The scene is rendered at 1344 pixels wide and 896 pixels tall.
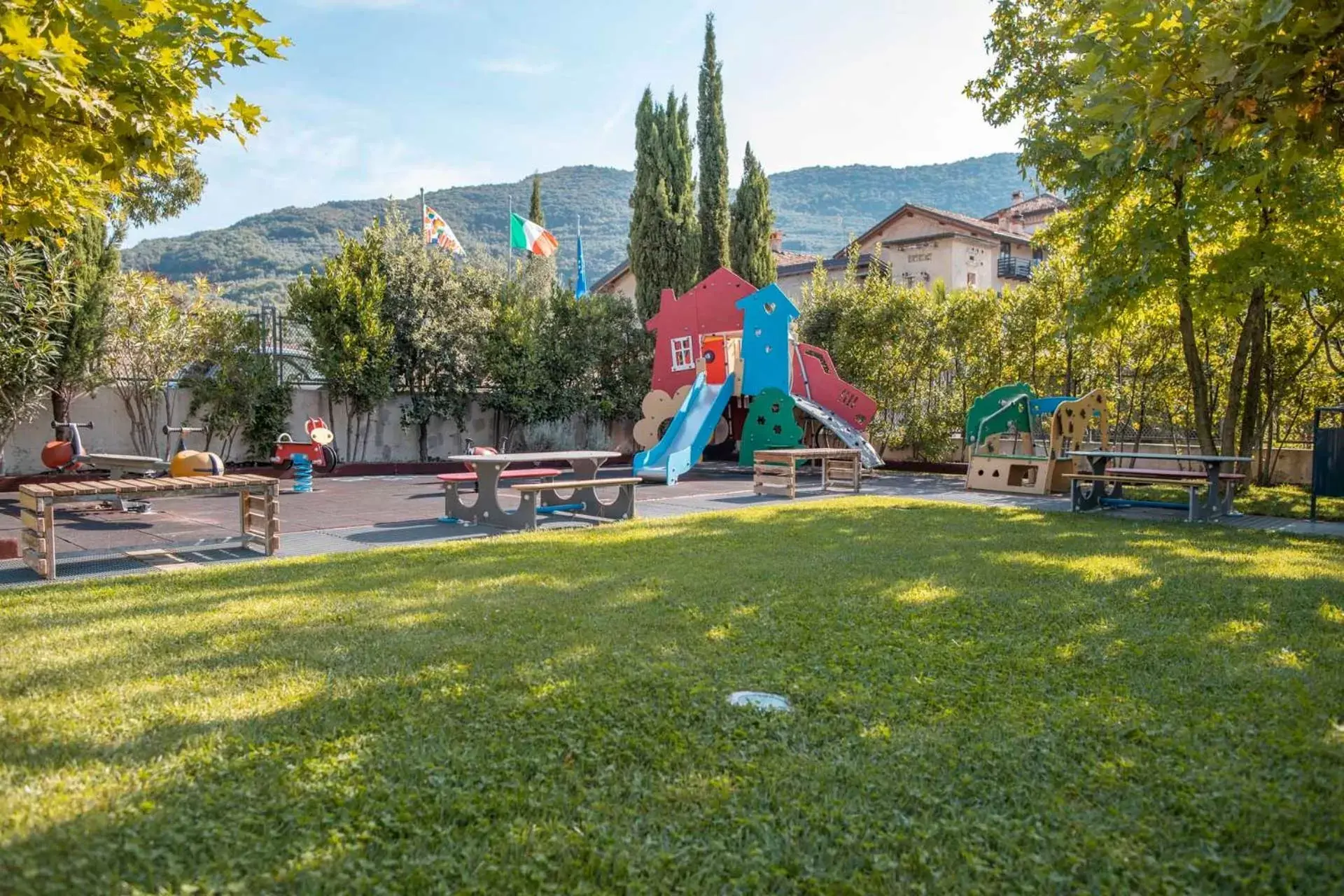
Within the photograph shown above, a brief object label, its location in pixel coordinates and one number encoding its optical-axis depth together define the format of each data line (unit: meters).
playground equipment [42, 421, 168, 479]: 10.14
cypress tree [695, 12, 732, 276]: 24.06
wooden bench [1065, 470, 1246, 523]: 9.28
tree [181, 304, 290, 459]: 13.95
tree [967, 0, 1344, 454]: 9.56
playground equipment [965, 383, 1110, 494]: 12.38
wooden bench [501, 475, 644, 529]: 8.21
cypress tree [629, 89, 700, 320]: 22.25
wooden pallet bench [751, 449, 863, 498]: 11.58
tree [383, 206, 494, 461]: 16.03
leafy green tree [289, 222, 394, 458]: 15.02
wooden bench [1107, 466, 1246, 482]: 9.38
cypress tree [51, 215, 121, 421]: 12.03
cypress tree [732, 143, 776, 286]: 24.98
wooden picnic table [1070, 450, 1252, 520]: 9.22
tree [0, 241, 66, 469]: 11.38
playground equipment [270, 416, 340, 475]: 12.52
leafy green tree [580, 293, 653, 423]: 18.84
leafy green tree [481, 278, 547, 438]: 16.94
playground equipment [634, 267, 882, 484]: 14.67
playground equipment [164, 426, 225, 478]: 9.66
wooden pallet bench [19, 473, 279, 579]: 5.89
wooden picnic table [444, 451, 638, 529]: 8.39
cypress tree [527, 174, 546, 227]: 36.22
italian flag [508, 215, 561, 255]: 23.20
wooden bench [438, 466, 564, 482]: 8.98
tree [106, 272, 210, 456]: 13.15
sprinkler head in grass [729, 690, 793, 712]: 3.18
